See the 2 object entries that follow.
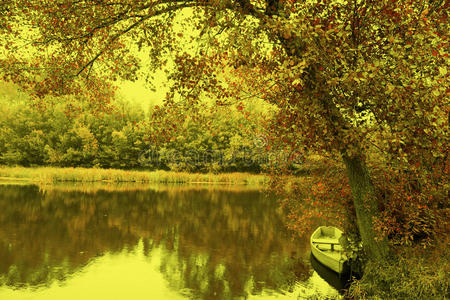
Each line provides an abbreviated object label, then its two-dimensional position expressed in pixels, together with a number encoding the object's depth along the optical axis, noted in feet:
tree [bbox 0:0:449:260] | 21.85
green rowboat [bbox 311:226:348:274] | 38.46
